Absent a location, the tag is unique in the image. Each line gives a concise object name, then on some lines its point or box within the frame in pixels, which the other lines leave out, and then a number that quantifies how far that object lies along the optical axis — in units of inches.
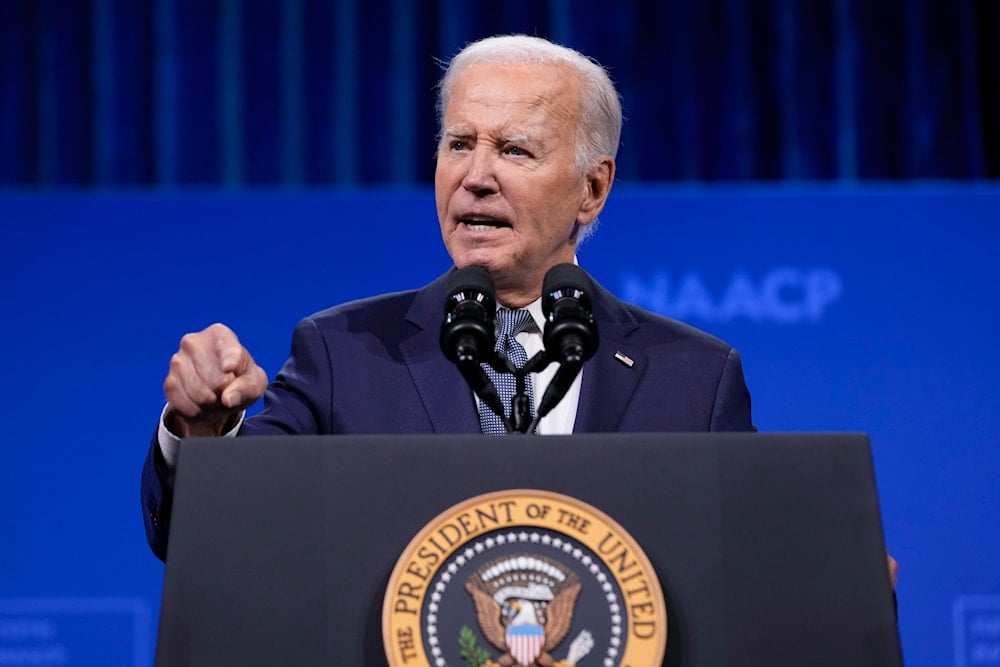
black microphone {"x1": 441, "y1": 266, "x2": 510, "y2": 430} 289.6
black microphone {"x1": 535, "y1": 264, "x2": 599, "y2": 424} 289.6
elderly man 302.4
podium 283.9
